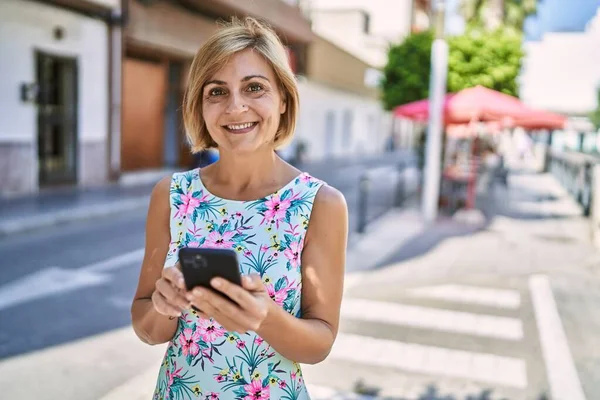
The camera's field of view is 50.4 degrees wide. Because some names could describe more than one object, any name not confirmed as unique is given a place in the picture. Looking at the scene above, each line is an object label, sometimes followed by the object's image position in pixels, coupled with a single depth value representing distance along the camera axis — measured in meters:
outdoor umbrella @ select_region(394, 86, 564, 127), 11.43
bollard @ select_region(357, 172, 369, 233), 10.60
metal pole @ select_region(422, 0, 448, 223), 11.73
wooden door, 18.69
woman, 1.69
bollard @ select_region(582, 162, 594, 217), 13.94
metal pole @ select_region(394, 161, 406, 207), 14.63
